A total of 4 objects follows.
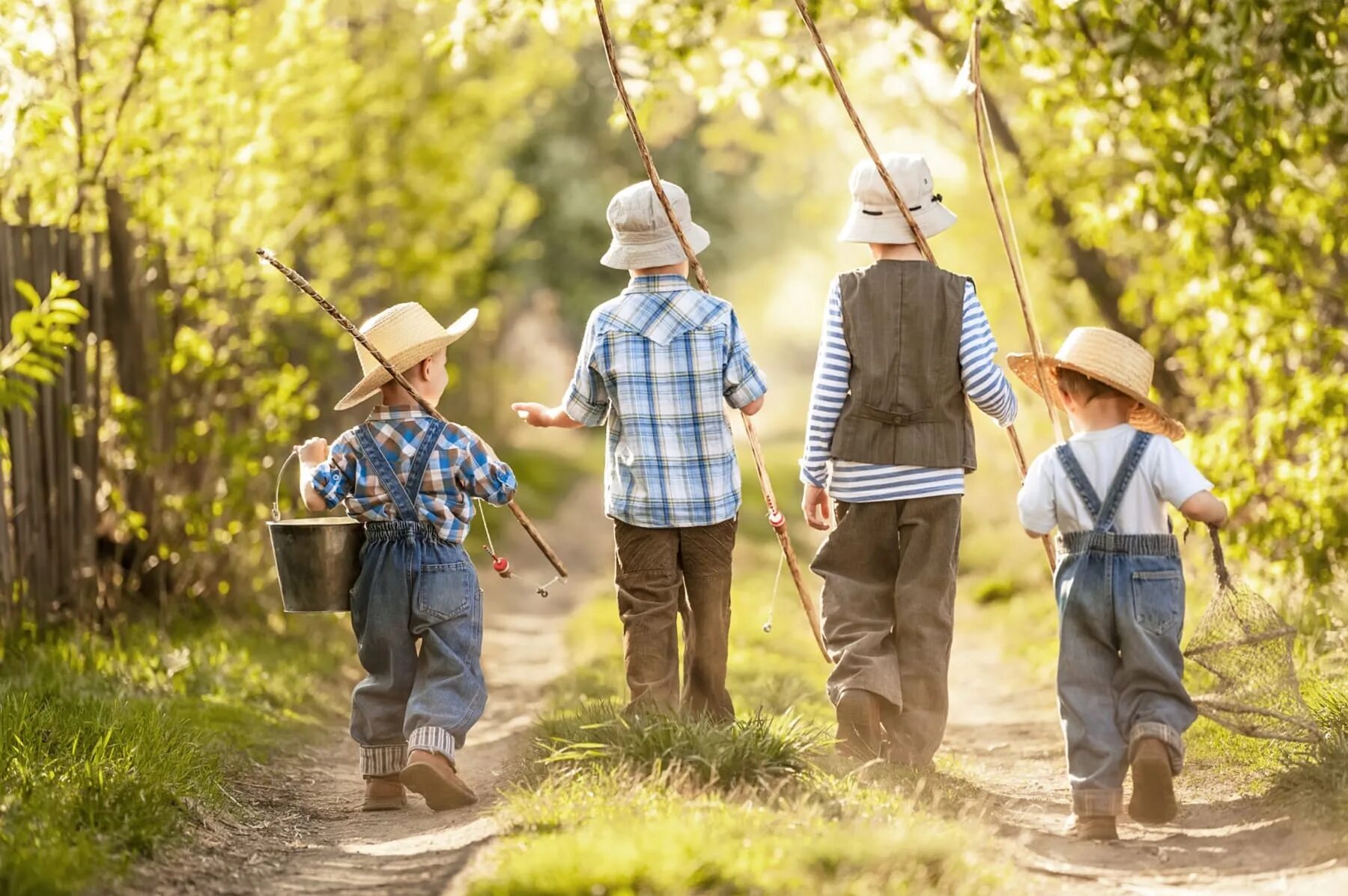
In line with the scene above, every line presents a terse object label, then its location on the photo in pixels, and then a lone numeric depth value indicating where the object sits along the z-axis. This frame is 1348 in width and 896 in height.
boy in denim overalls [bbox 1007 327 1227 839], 9.23
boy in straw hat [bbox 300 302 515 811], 10.38
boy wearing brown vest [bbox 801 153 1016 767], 10.59
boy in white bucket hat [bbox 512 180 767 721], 10.59
